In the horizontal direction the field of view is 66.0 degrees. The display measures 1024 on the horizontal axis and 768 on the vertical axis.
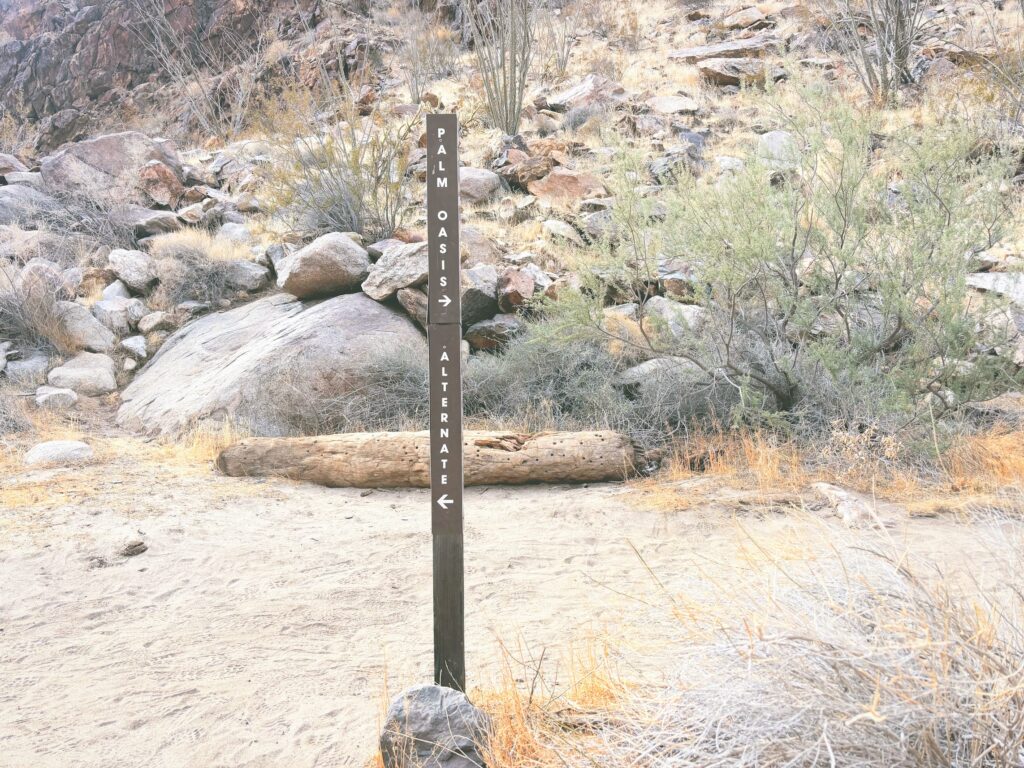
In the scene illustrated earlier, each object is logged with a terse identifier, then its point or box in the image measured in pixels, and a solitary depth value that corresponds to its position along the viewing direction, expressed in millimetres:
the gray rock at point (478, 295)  9406
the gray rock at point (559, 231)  10844
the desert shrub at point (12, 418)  8688
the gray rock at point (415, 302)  9344
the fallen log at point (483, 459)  6875
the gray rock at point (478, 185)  13734
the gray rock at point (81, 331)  11039
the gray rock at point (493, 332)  9195
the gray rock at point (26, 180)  15617
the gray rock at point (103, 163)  15508
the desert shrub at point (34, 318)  10977
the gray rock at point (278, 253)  11878
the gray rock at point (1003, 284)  7138
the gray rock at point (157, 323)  11547
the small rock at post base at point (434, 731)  2762
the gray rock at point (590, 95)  17344
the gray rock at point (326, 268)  10031
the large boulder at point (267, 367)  8508
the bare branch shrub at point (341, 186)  11914
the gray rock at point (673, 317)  7301
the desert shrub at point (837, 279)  6426
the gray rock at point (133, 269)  12242
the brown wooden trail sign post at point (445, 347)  2980
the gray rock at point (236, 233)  13422
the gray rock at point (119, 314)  11570
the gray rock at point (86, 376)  10273
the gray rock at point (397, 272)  9484
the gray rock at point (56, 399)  9633
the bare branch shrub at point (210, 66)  23406
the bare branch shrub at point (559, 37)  20766
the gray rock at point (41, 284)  11008
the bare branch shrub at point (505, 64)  16359
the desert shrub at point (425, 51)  20500
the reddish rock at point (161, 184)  15273
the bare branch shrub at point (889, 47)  14827
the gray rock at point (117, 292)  12008
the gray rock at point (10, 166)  16172
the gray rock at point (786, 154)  7336
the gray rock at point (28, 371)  10297
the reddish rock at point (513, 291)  9547
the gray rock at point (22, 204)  14391
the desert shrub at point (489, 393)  7922
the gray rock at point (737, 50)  18391
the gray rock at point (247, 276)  11930
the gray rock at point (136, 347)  11094
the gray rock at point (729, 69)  17656
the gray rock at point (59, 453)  7566
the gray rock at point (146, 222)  13828
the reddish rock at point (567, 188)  13180
